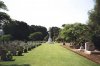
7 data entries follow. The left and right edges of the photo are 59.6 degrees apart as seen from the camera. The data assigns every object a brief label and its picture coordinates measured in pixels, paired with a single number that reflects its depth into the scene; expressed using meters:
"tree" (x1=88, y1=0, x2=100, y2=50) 10.24
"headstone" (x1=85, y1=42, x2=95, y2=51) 13.52
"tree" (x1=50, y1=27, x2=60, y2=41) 44.54
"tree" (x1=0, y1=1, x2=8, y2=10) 8.23
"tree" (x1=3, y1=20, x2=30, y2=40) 31.77
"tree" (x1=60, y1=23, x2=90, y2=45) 22.15
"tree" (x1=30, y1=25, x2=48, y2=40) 45.09
